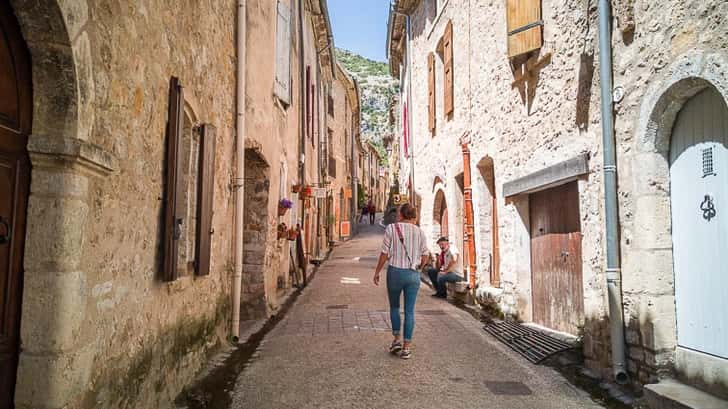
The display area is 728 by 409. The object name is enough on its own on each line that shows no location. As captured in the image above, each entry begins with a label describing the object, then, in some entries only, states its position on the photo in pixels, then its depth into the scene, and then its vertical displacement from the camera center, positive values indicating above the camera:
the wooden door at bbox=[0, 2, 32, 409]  2.06 +0.22
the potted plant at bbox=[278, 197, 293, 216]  8.73 +0.50
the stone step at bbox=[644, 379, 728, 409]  3.19 -1.06
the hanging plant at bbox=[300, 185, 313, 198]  11.53 +0.99
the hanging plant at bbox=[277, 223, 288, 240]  8.72 +0.06
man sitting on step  9.45 -0.66
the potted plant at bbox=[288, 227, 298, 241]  9.35 +0.01
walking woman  5.16 -0.34
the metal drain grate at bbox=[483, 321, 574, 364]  5.11 -1.16
